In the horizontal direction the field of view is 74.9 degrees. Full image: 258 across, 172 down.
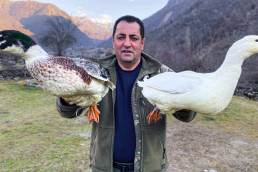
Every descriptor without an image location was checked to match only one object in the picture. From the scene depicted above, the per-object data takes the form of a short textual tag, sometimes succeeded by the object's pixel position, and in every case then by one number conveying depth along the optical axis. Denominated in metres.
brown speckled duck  1.45
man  1.98
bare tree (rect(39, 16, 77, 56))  21.59
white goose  1.52
